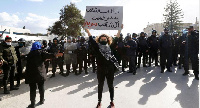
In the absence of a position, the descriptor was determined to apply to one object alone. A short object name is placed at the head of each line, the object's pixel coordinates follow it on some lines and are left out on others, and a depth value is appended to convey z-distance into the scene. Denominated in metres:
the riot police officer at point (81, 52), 5.86
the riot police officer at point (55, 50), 5.67
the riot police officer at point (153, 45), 6.99
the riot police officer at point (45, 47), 6.14
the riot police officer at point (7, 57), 3.87
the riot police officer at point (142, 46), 6.76
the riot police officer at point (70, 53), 5.76
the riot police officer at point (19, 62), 4.44
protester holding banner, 2.84
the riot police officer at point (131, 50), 5.69
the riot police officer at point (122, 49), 6.11
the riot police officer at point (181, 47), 6.19
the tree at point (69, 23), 25.61
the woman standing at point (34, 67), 3.04
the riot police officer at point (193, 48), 4.63
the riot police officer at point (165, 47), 5.68
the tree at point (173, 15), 39.66
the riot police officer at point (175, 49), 6.97
